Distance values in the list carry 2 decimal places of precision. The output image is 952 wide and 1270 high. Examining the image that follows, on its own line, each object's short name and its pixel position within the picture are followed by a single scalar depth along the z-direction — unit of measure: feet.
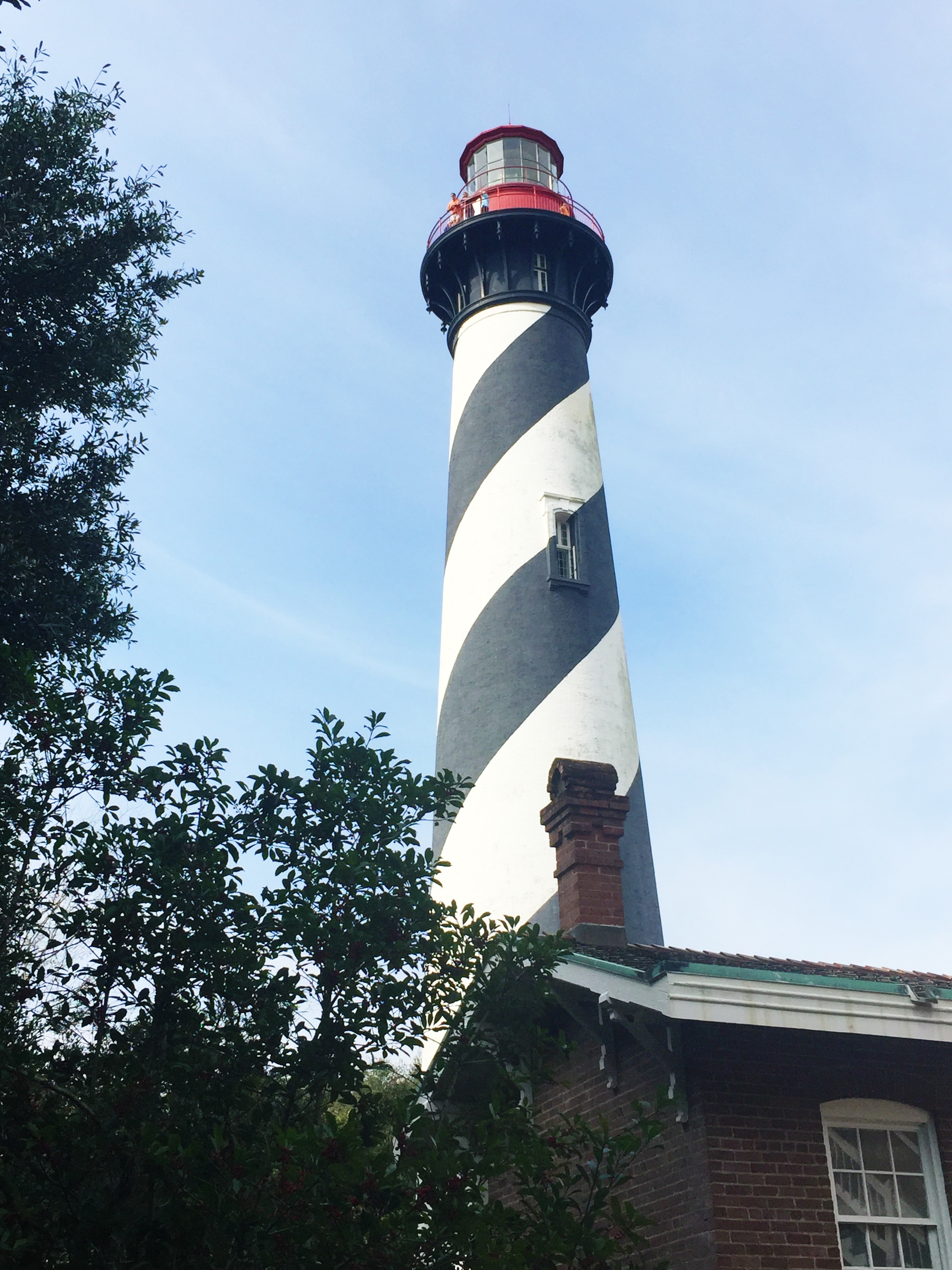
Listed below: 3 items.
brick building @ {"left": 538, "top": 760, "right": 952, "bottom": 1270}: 28.22
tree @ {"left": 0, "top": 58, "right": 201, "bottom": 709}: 37.04
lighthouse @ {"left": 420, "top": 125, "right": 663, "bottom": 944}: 58.95
